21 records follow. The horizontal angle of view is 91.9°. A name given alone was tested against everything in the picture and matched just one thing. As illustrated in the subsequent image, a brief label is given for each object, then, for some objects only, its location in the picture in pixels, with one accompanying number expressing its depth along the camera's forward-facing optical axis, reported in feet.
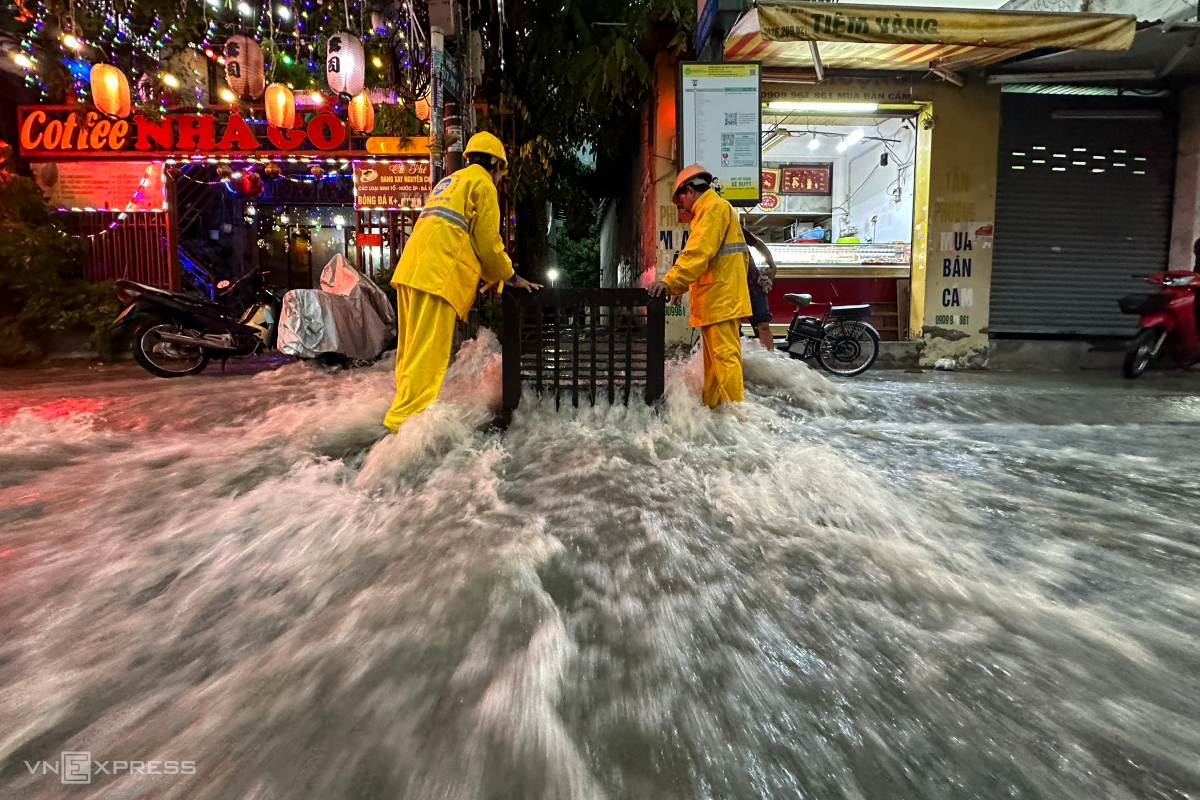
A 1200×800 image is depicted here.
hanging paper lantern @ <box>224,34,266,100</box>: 23.58
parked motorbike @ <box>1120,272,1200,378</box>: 21.45
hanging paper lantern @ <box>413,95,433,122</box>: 28.07
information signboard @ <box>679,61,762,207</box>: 20.88
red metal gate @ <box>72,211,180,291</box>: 29.96
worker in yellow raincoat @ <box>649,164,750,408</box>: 13.10
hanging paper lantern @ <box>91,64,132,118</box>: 24.03
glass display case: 27.27
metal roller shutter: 26.18
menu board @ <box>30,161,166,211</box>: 29.81
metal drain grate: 12.69
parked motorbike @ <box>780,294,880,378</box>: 23.21
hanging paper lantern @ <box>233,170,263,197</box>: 36.50
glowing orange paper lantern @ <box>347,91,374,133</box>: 27.55
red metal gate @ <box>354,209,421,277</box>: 30.83
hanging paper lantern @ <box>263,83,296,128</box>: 26.18
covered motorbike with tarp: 20.38
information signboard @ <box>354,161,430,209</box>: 31.86
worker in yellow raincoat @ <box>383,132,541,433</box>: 11.44
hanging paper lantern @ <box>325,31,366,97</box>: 22.30
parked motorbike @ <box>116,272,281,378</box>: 20.85
